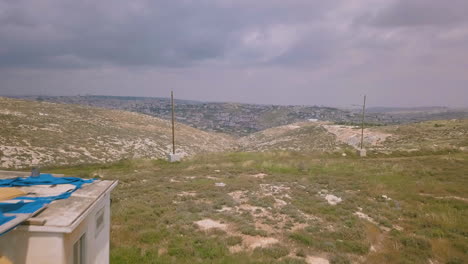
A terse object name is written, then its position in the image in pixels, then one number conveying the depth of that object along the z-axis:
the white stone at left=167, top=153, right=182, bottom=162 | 28.43
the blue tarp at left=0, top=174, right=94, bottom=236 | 4.86
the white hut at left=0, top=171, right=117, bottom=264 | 4.50
